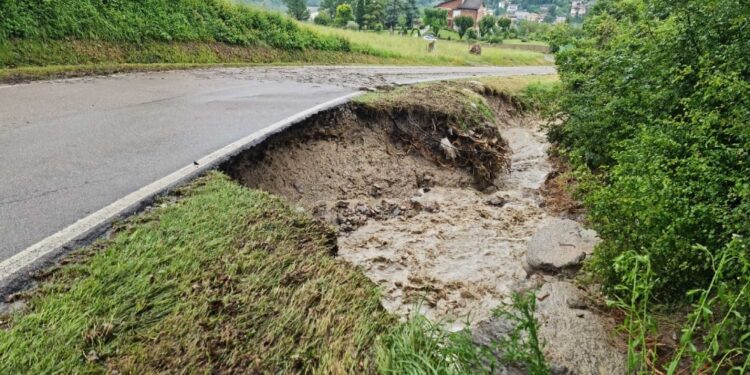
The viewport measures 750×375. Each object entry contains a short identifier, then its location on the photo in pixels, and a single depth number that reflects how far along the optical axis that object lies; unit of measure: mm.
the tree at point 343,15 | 47781
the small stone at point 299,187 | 5492
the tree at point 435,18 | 58788
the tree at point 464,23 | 59981
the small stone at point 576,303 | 3299
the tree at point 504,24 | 61438
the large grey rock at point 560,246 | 3971
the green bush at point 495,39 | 50922
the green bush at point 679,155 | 2709
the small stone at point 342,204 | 5547
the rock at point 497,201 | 6348
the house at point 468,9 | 76500
